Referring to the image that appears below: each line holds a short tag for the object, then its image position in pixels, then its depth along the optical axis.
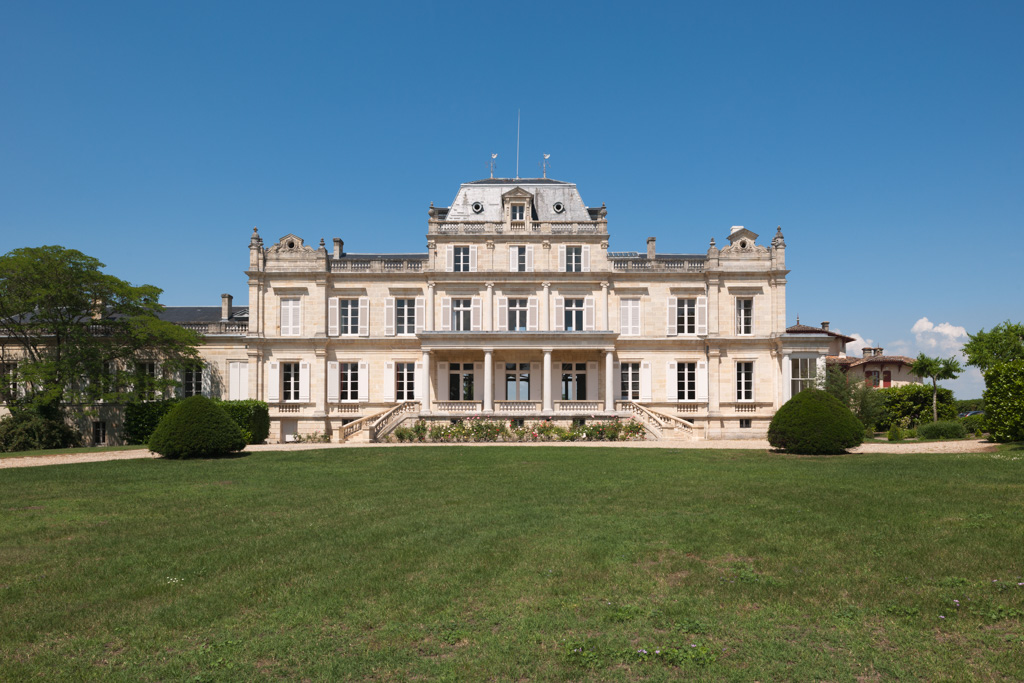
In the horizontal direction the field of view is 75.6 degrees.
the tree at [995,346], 36.03
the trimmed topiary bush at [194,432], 22.22
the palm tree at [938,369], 39.78
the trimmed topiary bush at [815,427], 22.05
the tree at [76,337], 31.95
